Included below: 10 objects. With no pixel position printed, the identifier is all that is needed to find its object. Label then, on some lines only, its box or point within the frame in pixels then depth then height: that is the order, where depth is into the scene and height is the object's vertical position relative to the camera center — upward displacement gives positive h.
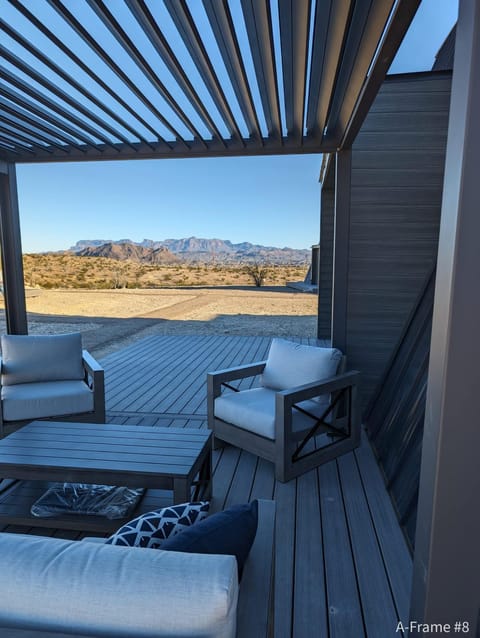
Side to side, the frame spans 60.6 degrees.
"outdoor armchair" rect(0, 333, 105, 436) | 2.77 -0.92
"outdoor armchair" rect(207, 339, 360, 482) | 2.45 -0.96
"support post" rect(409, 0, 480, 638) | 0.86 -0.30
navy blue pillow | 0.87 -0.61
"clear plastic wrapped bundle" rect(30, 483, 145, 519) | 2.04 -1.24
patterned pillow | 0.96 -0.66
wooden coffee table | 1.82 -0.94
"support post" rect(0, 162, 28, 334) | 3.84 +0.10
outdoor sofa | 0.65 -0.53
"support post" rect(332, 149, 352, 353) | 3.20 +0.10
